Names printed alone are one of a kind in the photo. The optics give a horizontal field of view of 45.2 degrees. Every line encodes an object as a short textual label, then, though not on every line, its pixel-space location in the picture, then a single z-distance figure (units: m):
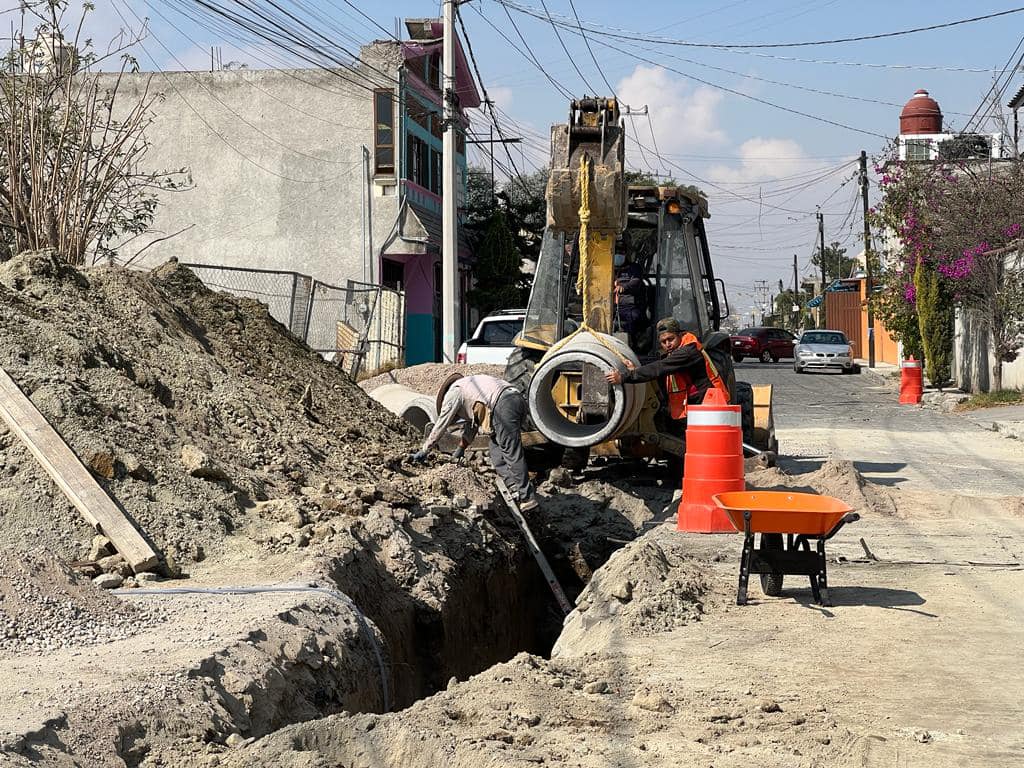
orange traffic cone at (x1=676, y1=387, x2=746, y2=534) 9.73
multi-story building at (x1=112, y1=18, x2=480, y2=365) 30.66
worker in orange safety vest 10.44
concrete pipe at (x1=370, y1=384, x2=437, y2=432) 15.24
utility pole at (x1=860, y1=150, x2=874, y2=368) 38.84
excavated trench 7.78
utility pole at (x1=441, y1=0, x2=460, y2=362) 22.12
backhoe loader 10.64
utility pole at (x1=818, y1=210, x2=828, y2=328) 70.44
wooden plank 7.52
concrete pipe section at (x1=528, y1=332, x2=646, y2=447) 10.54
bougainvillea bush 25.08
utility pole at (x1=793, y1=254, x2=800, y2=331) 91.62
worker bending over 10.73
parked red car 49.28
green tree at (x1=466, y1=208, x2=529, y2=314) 35.53
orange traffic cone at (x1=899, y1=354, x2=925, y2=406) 27.45
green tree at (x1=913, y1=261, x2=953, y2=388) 30.77
